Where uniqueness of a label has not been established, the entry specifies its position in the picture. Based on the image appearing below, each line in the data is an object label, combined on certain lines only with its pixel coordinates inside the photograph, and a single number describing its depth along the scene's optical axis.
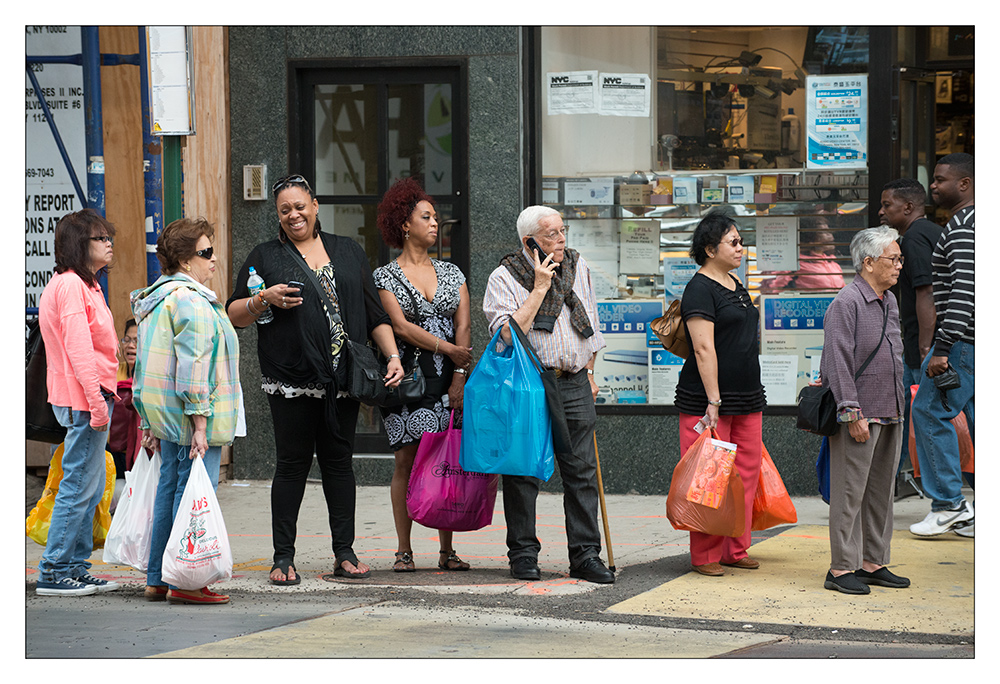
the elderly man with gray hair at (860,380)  10.99
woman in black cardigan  11.49
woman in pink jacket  11.29
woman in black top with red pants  11.81
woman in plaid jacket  10.70
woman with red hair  12.09
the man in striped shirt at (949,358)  12.97
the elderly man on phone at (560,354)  11.66
